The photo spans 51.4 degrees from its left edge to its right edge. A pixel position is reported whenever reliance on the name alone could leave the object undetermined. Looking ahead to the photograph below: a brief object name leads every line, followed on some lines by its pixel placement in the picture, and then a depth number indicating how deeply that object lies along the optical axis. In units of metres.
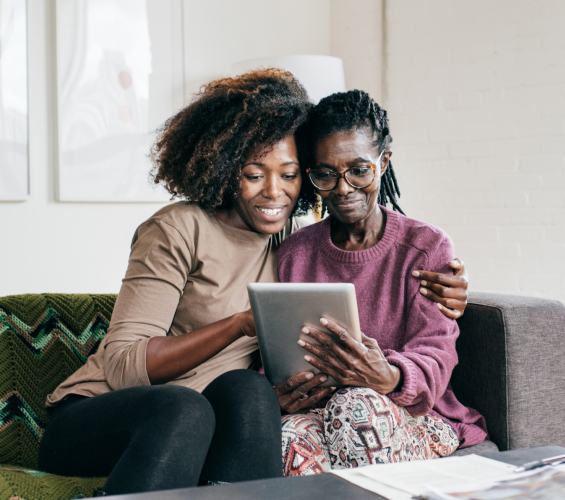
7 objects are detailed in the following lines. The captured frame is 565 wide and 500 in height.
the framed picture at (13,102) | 2.15
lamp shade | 2.57
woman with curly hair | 0.98
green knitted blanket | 1.27
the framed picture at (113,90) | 2.32
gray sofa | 1.25
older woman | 1.07
